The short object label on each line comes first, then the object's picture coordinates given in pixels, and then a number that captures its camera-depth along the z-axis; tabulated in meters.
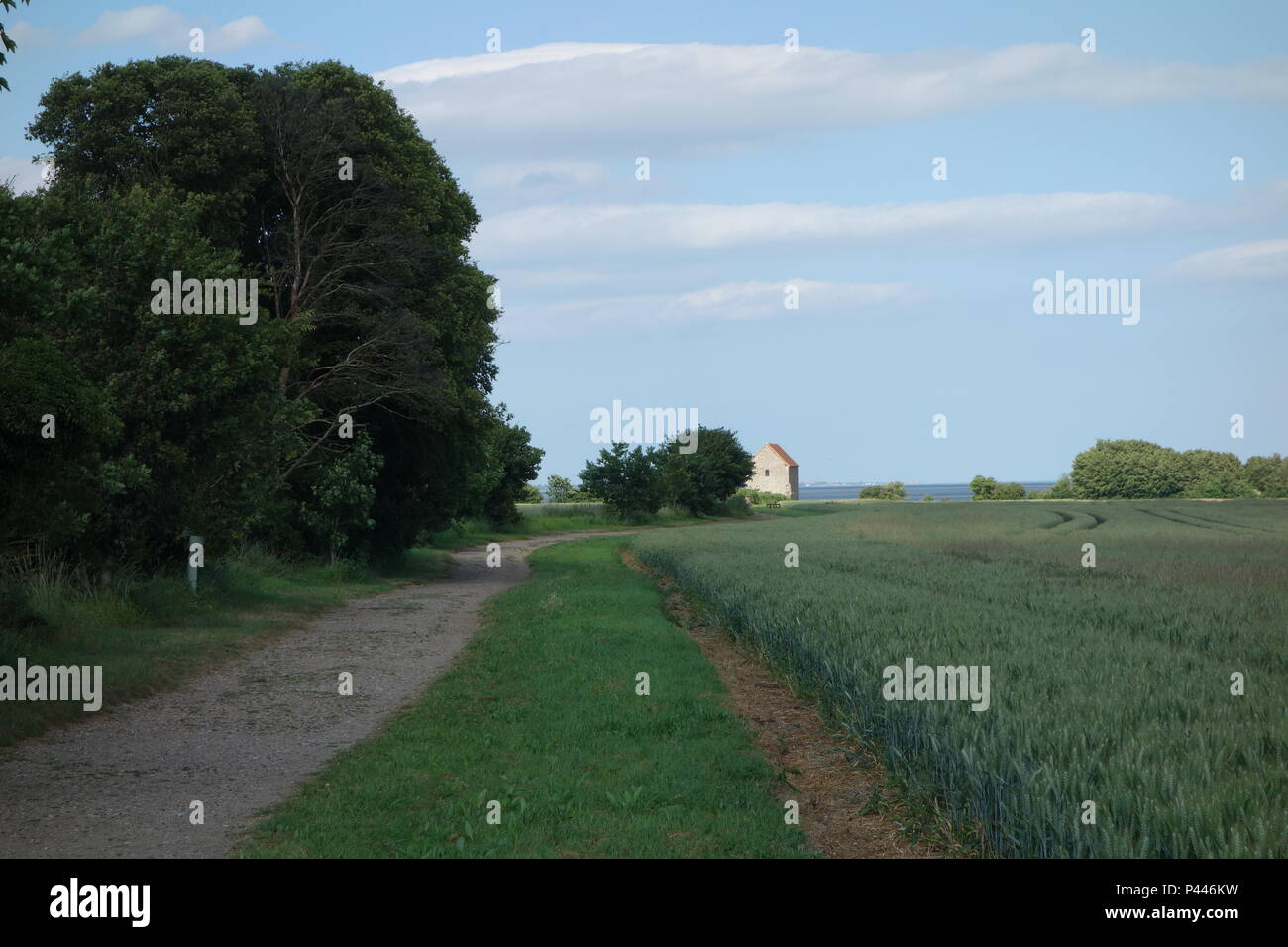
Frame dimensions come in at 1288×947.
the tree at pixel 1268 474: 82.69
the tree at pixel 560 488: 102.75
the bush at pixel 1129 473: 94.56
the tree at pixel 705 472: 81.44
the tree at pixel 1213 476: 84.31
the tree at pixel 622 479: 72.56
